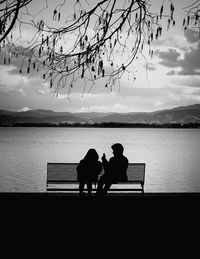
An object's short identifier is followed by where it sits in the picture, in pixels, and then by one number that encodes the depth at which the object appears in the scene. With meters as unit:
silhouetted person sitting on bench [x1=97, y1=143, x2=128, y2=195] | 7.69
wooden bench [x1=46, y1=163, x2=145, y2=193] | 9.34
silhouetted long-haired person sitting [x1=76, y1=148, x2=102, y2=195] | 8.11
